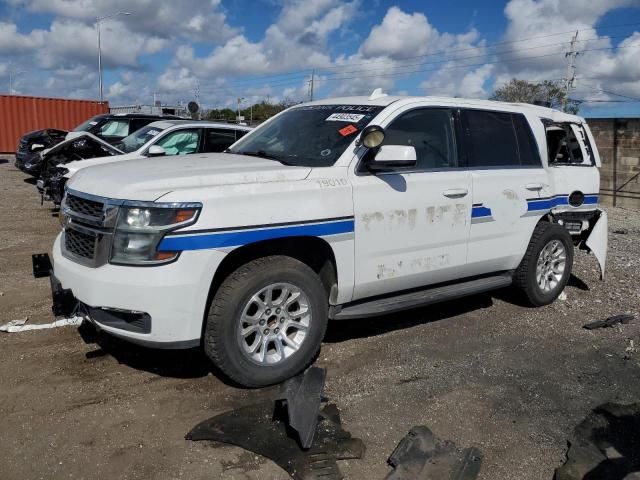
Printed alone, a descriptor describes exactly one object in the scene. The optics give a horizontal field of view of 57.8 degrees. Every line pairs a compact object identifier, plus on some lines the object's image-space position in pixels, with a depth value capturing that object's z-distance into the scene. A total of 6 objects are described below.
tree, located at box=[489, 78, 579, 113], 32.49
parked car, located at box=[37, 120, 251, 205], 8.80
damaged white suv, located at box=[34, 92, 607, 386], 3.44
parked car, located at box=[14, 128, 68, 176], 13.47
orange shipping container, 26.05
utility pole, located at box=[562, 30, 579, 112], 28.93
